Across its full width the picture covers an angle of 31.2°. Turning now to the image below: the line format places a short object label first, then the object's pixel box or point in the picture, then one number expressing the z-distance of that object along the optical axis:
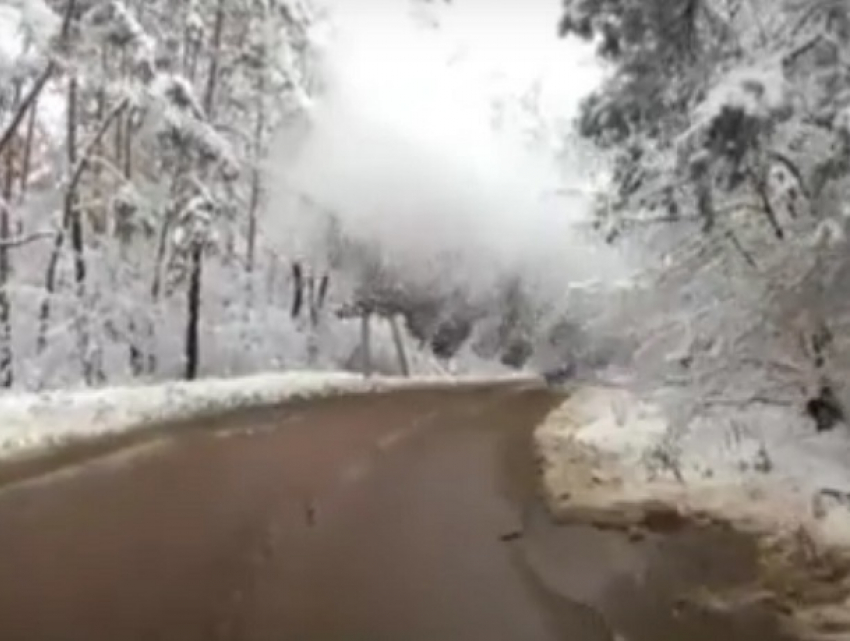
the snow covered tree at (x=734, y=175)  11.09
